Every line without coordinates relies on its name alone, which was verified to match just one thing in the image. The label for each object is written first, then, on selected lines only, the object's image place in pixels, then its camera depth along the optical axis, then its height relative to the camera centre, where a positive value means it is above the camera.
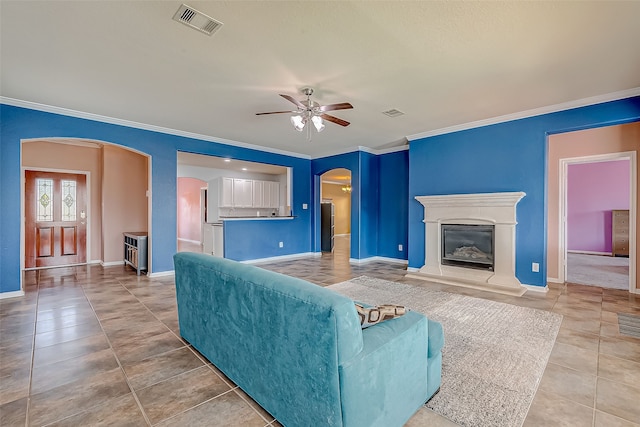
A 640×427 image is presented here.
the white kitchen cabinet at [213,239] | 6.57 -0.64
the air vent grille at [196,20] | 2.13 +1.52
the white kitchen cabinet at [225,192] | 8.19 +0.61
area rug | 1.75 -1.19
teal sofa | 1.21 -0.71
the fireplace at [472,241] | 4.44 -0.48
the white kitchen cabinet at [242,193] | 8.44 +0.60
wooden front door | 5.78 -0.12
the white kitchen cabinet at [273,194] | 9.25 +0.63
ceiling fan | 3.40 +1.24
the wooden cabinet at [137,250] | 5.33 -0.73
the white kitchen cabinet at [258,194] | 8.86 +0.59
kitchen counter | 6.49 -0.13
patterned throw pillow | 1.50 -0.55
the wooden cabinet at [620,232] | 7.28 -0.53
